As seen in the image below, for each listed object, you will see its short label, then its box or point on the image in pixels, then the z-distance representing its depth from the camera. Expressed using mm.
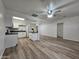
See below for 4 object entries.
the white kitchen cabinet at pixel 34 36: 5030
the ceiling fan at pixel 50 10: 2846
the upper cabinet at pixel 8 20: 3099
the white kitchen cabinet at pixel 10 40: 3010
